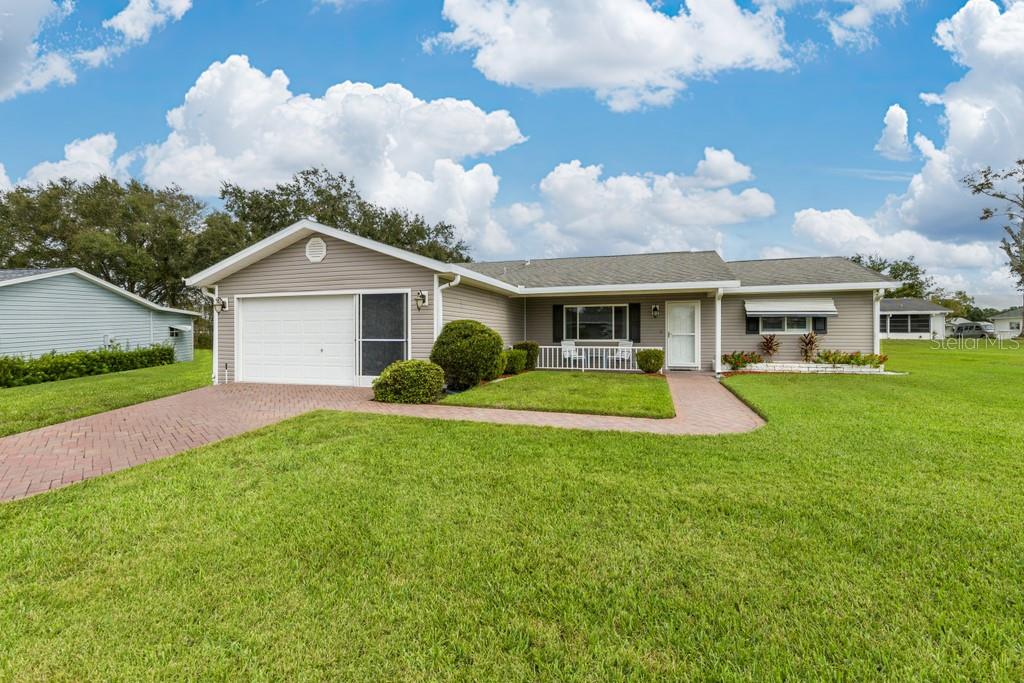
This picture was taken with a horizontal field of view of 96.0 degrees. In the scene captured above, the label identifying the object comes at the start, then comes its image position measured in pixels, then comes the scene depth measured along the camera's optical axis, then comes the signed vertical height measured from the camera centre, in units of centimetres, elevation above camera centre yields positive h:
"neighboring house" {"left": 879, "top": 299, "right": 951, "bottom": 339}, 3644 +117
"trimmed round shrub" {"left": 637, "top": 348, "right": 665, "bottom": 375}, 1259 -60
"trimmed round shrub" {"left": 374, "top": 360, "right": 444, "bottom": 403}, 856 -83
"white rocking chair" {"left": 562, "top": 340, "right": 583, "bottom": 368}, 1386 -46
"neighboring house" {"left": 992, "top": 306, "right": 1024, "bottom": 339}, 5394 +161
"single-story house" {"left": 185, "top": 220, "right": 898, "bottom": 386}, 1027 +92
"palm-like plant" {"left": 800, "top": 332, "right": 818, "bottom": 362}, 1391 -32
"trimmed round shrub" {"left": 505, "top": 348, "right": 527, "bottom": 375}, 1194 -58
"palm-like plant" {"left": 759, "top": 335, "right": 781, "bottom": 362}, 1418 -28
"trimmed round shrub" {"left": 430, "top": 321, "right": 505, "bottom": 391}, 962 -28
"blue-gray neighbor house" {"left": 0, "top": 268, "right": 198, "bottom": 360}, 1408 +100
